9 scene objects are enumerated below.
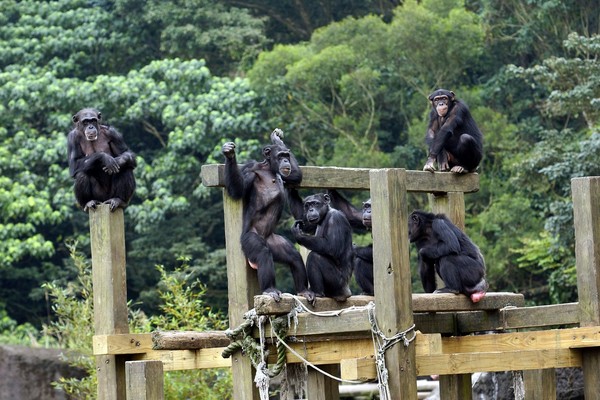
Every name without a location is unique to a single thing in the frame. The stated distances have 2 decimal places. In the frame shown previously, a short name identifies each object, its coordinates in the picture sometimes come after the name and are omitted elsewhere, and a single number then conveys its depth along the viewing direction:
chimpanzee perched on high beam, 23.39
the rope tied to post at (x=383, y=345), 17.23
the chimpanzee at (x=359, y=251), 21.91
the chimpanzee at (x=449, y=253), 20.83
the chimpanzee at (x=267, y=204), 19.00
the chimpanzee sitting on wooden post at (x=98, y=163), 23.14
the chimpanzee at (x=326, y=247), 19.64
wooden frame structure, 17.42
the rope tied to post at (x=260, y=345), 18.58
